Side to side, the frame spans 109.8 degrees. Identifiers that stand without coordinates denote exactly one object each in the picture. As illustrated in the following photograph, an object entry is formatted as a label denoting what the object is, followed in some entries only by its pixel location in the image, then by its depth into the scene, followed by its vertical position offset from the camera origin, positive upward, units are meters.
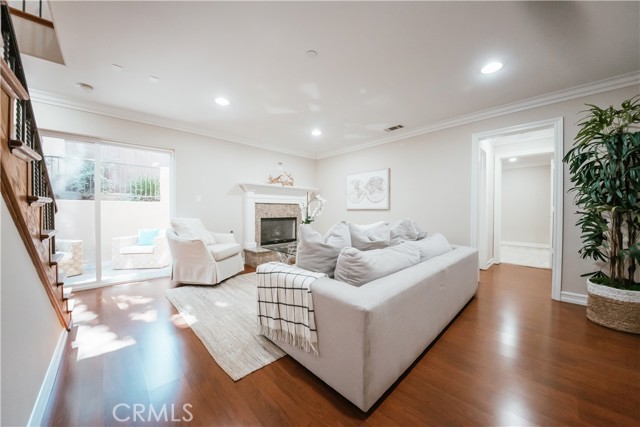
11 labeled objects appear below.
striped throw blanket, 1.39 -0.64
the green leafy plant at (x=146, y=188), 3.61 +0.35
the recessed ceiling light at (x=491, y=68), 2.17 +1.43
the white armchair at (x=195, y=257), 3.07 -0.66
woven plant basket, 1.96 -0.85
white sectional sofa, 1.16 -0.69
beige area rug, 1.63 -1.07
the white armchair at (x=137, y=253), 3.66 -0.72
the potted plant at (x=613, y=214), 2.00 +0.00
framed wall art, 4.40 +0.45
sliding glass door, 3.02 +0.03
